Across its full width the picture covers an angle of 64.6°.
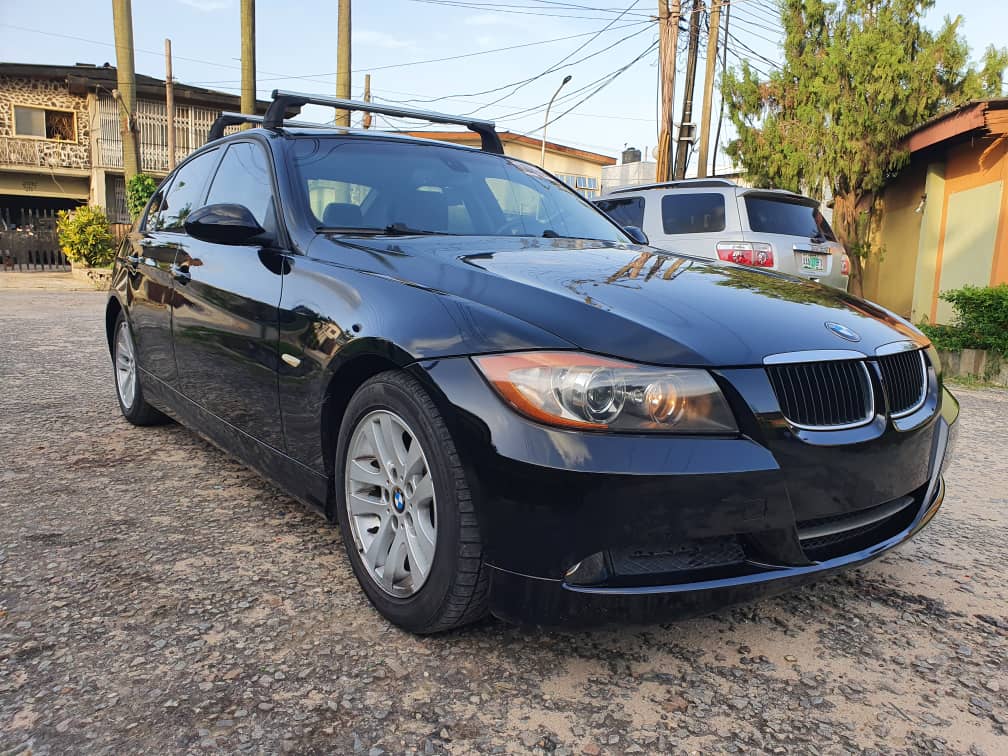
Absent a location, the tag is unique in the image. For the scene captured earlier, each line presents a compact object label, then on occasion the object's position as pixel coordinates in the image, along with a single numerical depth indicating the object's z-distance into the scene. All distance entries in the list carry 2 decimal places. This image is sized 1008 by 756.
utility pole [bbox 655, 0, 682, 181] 13.95
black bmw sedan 1.87
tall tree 12.70
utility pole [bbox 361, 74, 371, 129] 30.91
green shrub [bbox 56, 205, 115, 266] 17.67
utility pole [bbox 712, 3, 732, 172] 18.88
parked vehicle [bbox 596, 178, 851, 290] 7.75
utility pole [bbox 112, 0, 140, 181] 18.03
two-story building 29.44
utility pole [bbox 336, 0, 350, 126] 17.84
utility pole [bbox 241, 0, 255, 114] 16.03
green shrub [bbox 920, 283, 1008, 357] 7.71
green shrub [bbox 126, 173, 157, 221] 18.06
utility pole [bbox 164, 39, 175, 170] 27.16
